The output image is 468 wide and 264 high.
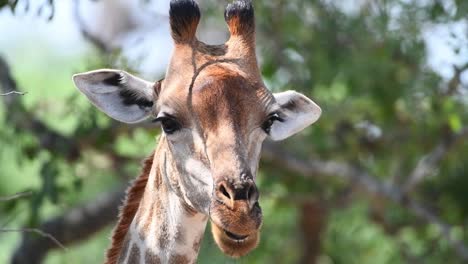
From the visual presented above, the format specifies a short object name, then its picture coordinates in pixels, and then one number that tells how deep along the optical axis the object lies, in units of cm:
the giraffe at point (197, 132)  1304
